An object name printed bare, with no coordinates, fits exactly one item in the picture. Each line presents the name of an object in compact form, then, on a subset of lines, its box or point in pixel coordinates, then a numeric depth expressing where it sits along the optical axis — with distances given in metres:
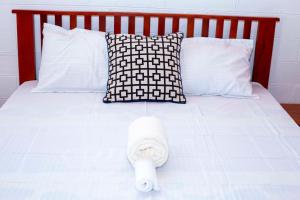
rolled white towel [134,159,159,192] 1.42
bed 1.46
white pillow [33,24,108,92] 2.36
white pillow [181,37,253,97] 2.38
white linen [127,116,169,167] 1.58
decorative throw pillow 2.23
